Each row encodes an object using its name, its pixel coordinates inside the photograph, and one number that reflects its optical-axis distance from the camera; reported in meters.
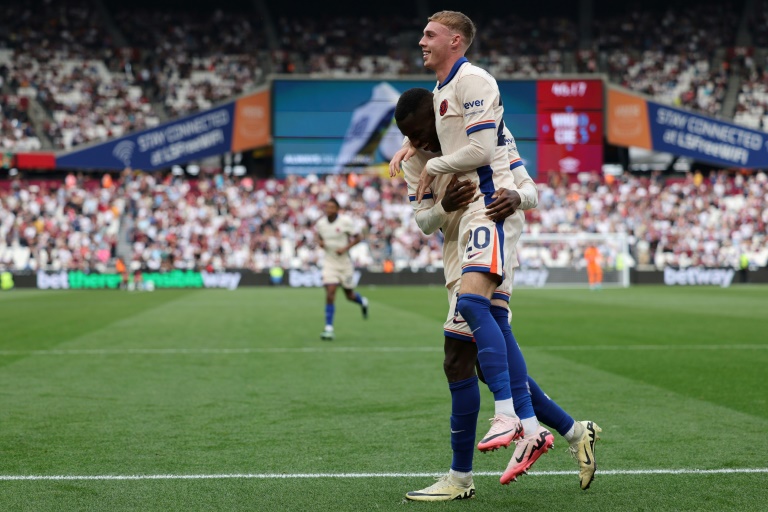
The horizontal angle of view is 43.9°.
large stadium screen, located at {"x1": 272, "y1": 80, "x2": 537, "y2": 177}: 44.31
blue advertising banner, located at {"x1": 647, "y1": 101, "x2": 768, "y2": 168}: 46.38
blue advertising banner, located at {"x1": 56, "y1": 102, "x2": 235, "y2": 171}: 44.94
